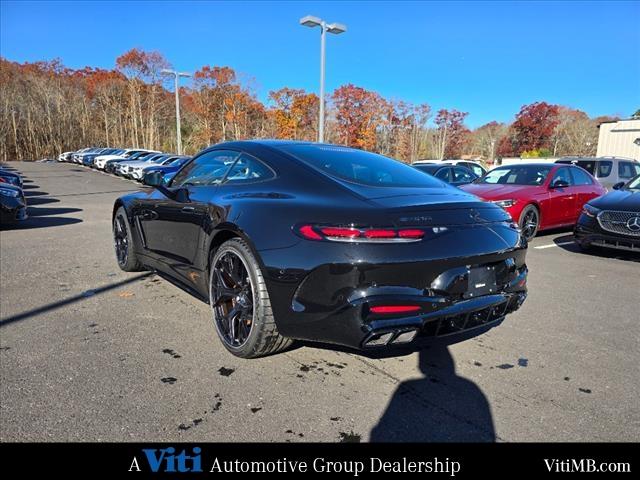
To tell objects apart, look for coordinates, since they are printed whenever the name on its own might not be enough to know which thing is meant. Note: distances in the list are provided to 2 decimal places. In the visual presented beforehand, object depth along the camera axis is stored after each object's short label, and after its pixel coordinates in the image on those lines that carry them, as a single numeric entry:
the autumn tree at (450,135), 58.72
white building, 28.08
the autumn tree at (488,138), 60.66
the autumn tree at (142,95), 49.78
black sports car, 2.33
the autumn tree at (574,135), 47.75
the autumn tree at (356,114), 46.00
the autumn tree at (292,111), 44.88
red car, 7.59
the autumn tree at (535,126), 53.31
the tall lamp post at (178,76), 25.33
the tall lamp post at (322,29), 14.31
